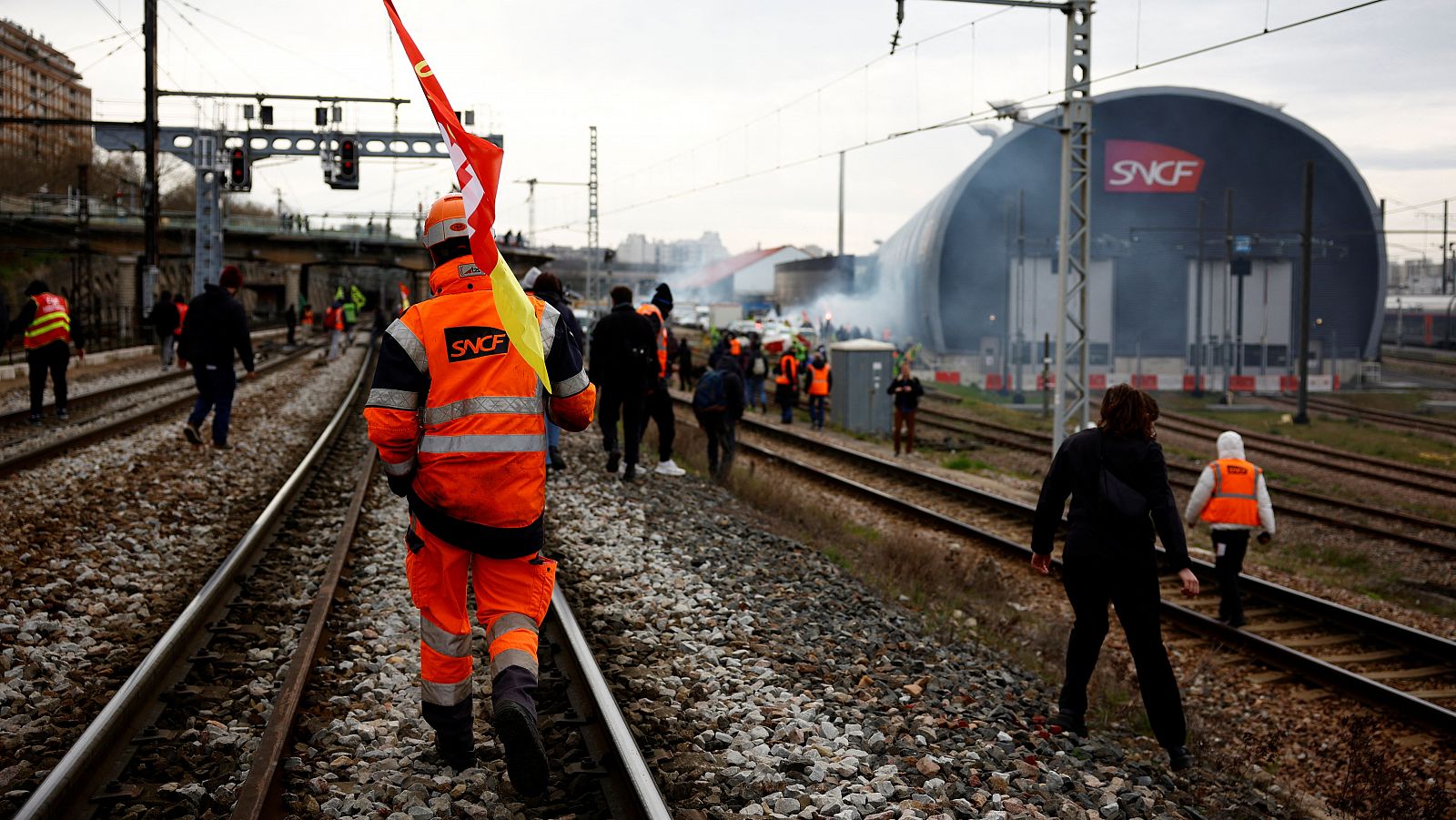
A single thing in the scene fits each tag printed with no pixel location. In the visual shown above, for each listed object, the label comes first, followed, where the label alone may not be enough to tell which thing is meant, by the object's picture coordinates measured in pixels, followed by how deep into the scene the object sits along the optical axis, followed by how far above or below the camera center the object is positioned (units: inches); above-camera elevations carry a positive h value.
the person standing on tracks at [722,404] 531.8 -21.1
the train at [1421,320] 2864.2 +119.5
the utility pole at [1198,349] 1646.2 +23.3
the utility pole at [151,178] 1112.8 +171.8
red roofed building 4466.0 +314.2
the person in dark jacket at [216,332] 485.1 +7.3
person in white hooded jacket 366.6 -41.8
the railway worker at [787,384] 958.4 -20.9
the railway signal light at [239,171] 1215.6 +185.1
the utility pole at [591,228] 1609.3 +178.9
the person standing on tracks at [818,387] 952.3 -22.6
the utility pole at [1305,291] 1310.3 +86.2
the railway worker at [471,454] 166.1 -14.5
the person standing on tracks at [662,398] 467.5 -17.0
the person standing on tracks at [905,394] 788.6 -22.6
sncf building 1883.6 +194.6
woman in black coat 227.8 -35.6
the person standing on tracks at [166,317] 845.0 +23.6
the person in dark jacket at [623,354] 443.8 +0.8
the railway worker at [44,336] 594.6 +6.1
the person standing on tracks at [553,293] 383.9 +20.8
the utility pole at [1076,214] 632.6 +84.3
